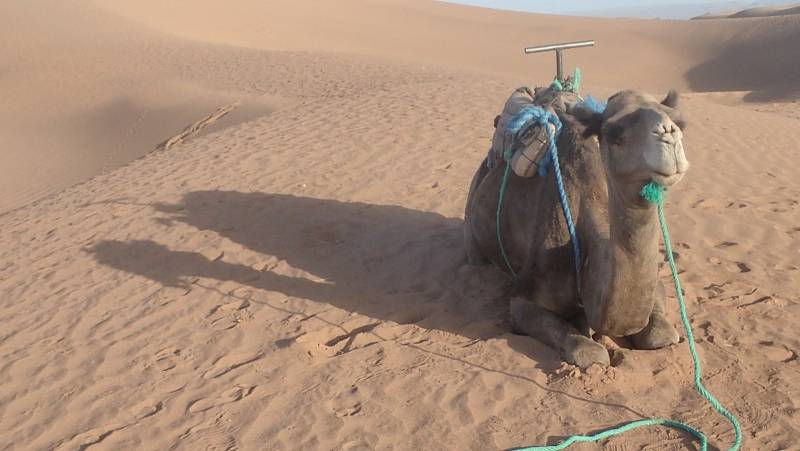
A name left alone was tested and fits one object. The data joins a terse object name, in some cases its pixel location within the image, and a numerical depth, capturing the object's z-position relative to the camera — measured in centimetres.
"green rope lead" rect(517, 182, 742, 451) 337
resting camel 338
